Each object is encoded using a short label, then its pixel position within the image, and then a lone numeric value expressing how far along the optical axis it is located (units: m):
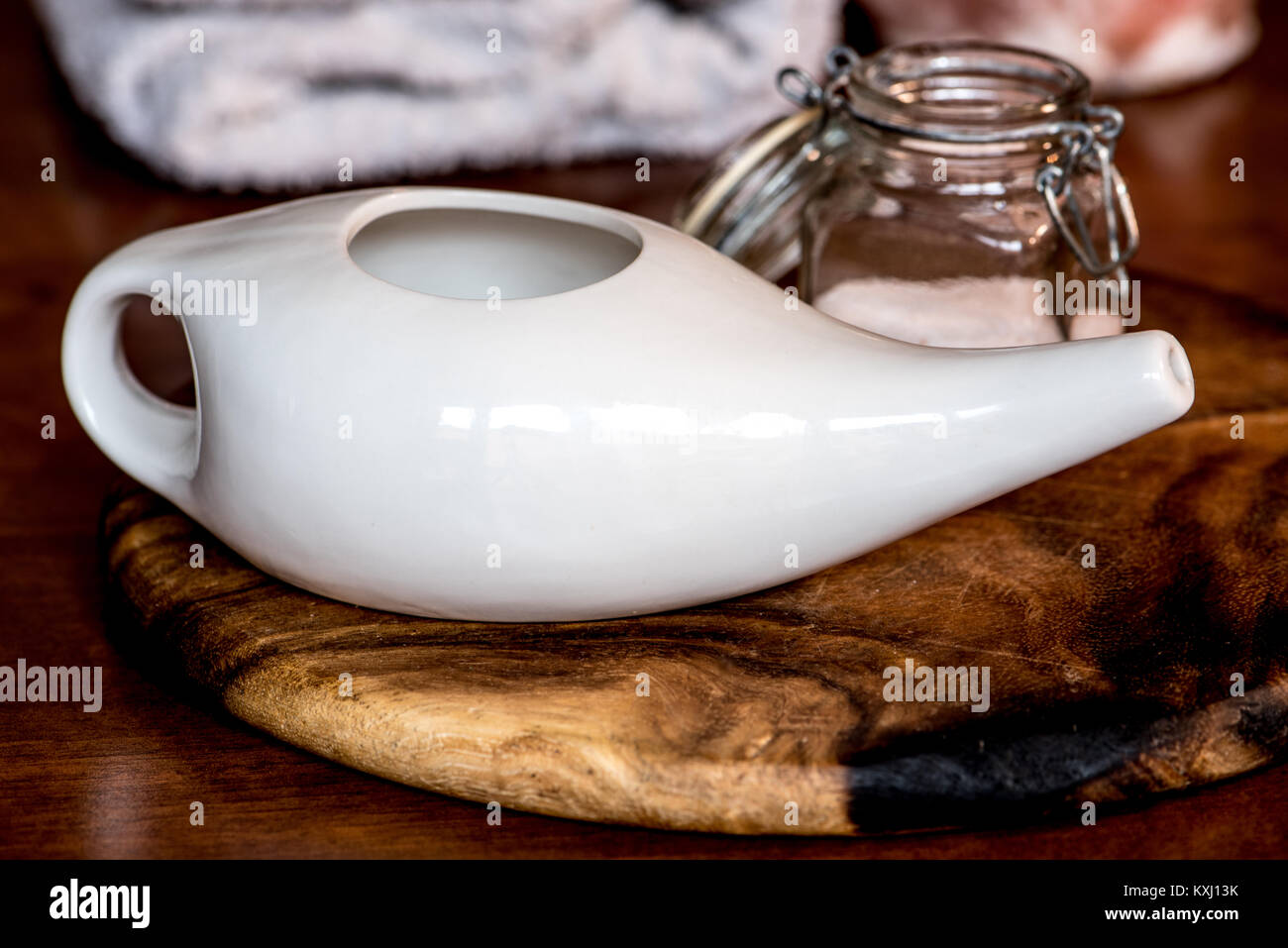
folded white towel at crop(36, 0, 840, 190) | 0.70
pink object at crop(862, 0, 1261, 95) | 0.83
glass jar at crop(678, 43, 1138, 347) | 0.50
